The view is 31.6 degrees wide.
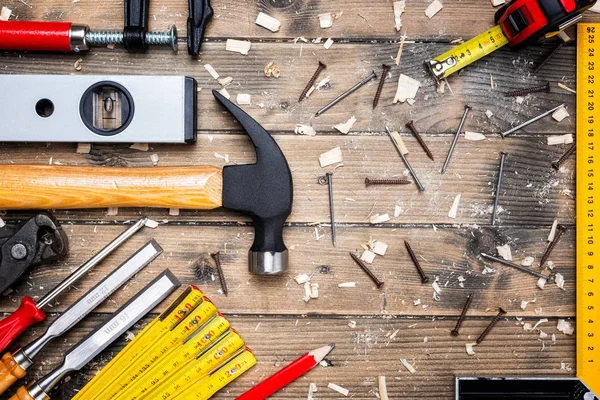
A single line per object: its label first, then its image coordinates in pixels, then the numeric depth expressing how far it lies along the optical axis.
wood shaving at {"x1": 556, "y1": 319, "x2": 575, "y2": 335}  0.80
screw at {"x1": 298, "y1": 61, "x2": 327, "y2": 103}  0.79
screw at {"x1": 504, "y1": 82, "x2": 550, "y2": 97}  0.79
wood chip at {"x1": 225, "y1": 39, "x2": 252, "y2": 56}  0.79
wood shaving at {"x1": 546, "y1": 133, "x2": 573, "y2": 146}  0.79
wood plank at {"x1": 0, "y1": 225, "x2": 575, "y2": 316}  0.79
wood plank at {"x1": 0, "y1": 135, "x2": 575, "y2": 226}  0.79
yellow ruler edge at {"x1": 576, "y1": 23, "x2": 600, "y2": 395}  0.79
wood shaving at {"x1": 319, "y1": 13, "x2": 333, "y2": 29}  0.79
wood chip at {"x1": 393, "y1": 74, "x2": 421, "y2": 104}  0.79
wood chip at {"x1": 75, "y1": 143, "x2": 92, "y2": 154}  0.79
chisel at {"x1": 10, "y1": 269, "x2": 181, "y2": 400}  0.77
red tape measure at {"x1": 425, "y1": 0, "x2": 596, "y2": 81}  0.75
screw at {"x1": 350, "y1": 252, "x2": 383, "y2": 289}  0.79
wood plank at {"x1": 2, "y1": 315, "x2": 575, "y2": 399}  0.79
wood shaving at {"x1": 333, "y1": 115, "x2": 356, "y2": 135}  0.79
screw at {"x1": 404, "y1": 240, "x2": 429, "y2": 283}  0.79
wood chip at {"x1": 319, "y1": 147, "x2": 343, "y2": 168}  0.79
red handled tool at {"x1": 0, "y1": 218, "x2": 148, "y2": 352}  0.76
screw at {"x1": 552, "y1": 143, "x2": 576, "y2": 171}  0.79
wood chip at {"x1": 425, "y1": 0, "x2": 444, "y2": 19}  0.79
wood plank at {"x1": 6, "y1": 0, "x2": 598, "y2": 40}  0.79
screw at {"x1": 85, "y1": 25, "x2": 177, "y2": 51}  0.77
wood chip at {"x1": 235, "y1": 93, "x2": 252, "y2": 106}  0.79
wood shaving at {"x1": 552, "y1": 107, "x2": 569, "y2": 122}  0.79
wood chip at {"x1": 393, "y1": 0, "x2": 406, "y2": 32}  0.79
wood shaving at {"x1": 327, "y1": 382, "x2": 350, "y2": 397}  0.79
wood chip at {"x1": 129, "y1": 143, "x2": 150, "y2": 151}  0.79
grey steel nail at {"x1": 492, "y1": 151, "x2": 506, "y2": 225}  0.79
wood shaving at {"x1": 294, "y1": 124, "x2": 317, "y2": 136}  0.79
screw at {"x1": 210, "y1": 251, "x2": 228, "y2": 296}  0.79
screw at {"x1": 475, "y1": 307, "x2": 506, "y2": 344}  0.79
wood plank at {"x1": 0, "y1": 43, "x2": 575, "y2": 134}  0.79
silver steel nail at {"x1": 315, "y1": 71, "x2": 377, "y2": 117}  0.79
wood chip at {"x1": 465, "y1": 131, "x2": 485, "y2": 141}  0.79
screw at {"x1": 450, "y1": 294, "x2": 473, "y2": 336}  0.79
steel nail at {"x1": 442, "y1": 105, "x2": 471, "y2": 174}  0.79
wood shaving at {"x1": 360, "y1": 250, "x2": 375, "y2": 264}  0.79
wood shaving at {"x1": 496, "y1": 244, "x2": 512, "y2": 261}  0.80
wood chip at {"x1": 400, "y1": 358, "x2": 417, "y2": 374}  0.79
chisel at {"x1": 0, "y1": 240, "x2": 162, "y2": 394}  0.76
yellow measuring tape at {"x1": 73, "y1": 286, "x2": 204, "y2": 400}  0.78
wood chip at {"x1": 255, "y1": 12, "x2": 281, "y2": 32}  0.79
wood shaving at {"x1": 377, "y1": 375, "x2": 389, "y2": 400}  0.79
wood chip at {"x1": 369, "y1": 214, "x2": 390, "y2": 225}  0.79
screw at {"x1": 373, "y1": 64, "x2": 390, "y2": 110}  0.79
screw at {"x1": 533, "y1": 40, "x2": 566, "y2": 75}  0.79
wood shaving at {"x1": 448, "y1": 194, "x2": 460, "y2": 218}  0.79
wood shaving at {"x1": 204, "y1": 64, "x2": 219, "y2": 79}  0.79
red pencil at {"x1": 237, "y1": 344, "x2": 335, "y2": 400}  0.78
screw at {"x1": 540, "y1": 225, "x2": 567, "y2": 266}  0.79
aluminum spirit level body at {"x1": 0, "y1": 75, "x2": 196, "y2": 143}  0.76
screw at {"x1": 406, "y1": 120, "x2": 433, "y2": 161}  0.79
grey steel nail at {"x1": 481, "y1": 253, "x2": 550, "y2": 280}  0.79
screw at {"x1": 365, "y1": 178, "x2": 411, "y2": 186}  0.79
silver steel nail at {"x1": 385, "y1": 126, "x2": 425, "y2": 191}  0.79
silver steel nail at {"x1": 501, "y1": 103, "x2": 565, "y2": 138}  0.79
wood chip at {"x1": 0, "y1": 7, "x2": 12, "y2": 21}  0.79
